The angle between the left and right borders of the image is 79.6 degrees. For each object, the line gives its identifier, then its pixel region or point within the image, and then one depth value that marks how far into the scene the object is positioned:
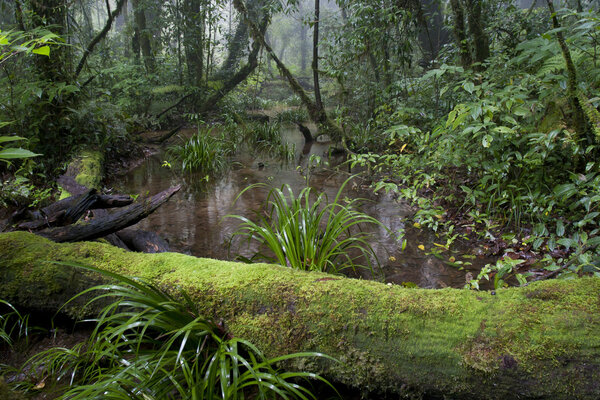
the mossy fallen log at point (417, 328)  1.28
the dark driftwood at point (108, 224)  2.55
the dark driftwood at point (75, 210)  2.73
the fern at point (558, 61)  3.15
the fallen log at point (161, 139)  8.59
